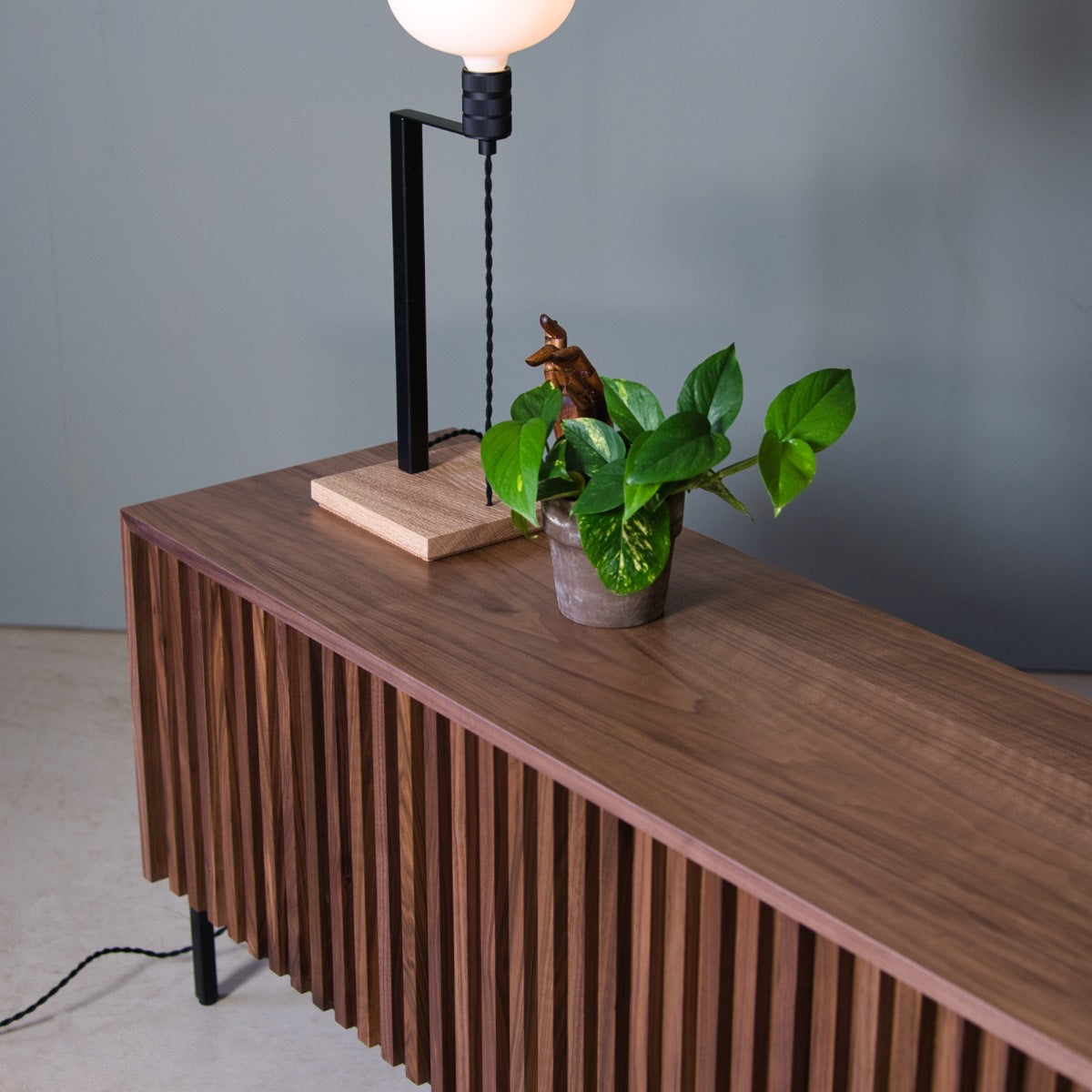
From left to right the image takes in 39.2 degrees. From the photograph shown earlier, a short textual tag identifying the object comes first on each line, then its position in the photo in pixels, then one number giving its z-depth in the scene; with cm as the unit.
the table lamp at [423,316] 161
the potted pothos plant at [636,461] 143
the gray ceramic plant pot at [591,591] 156
